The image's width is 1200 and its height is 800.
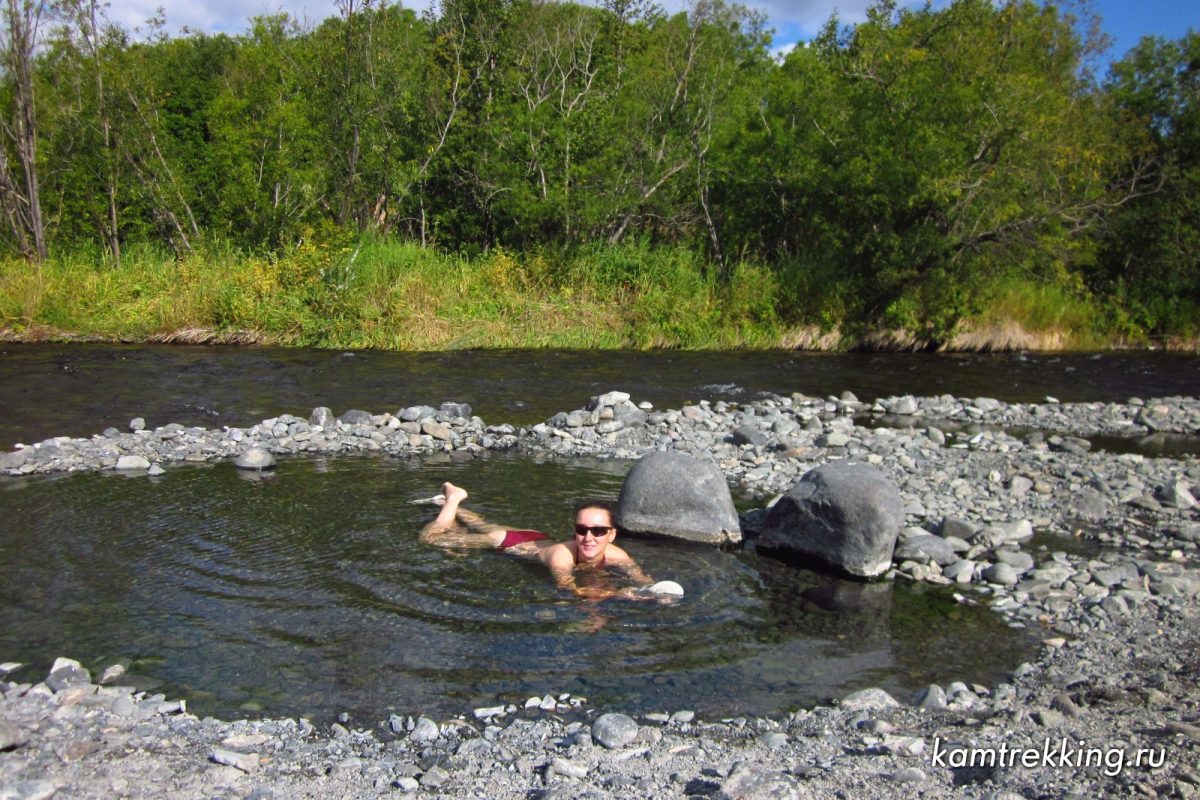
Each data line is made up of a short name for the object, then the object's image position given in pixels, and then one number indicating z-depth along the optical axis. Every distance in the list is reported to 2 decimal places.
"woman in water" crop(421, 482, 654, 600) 7.71
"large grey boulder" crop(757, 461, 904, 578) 8.00
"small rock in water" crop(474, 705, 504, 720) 5.35
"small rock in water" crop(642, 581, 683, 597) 7.39
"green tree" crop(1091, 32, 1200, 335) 28.59
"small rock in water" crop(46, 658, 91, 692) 5.50
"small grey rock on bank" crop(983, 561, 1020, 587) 7.77
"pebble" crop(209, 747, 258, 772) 4.56
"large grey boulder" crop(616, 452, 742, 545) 8.93
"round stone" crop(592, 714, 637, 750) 4.97
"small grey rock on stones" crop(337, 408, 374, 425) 13.47
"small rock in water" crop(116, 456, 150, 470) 10.98
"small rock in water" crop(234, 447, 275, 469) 11.17
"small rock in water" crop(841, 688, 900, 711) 5.52
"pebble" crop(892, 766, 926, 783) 4.46
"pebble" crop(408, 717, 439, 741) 5.05
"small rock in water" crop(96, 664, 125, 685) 5.66
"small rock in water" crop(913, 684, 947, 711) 5.50
